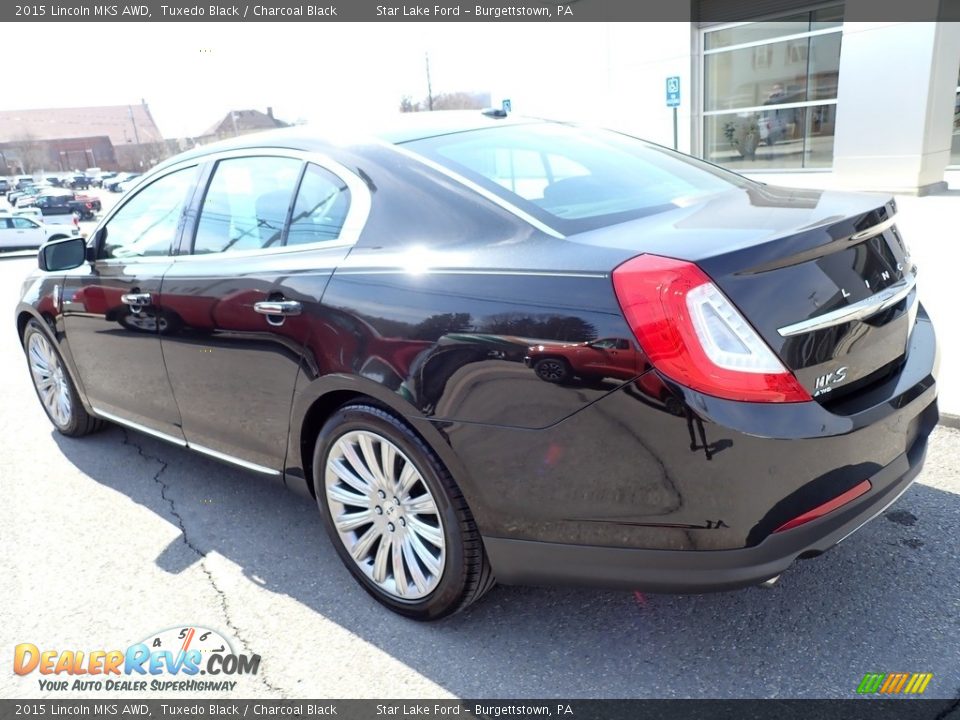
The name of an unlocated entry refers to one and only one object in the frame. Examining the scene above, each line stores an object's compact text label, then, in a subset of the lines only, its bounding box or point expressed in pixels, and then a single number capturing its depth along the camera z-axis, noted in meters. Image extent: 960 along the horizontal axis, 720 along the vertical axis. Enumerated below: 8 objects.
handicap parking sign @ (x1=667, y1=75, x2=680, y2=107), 12.38
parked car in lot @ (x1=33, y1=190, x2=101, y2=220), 34.38
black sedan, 1.85
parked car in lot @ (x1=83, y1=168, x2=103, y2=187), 59.72
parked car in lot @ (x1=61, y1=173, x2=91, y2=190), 58.25
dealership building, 12.99
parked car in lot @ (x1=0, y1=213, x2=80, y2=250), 21.69
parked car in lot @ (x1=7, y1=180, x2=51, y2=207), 37.23
